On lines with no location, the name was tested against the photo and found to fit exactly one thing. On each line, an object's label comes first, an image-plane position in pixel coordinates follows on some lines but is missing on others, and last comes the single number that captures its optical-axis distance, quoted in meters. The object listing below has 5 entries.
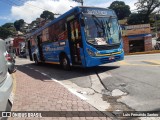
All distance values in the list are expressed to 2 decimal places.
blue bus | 5.73
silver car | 1.94
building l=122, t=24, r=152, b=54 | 18.25
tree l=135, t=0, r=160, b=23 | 42.36
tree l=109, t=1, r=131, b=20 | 54.37
